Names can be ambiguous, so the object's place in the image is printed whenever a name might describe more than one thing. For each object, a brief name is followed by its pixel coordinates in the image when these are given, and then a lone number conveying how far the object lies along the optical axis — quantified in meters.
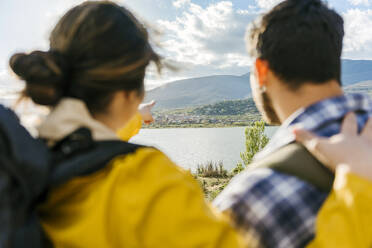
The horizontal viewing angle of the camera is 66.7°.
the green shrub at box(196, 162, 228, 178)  12.88
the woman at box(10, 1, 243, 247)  0.79
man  0.95
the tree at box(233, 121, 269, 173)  9.91
